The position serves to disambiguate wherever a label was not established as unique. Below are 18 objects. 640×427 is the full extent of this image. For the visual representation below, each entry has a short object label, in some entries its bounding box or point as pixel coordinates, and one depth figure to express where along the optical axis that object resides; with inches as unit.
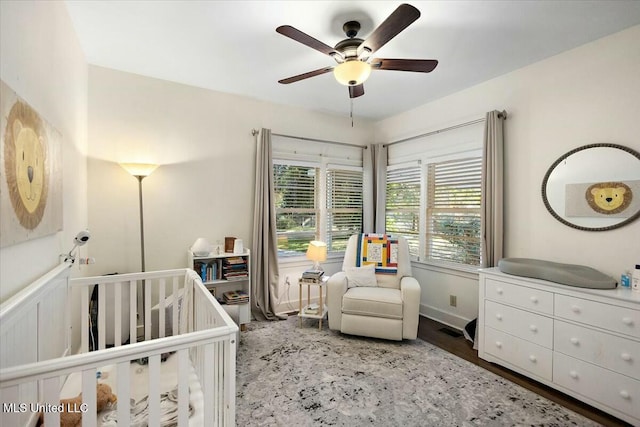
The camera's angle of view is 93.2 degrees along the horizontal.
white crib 37.9
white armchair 110.3
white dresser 71.7
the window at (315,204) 150.6
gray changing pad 79.8
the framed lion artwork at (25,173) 41.6
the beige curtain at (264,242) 135.6
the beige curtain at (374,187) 167.8
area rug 72.6
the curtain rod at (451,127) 113.7
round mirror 84.4
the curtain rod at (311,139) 140.0
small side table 125.9
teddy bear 49.5
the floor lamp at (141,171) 106.1
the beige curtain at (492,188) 112.1
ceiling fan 63.8
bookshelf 118.5
